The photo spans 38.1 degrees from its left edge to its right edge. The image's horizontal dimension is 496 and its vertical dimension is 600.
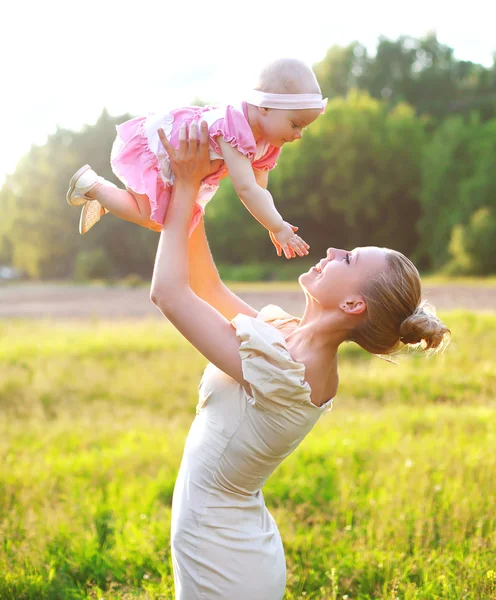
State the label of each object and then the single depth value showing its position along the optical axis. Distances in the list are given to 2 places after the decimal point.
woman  2.34
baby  2.40
